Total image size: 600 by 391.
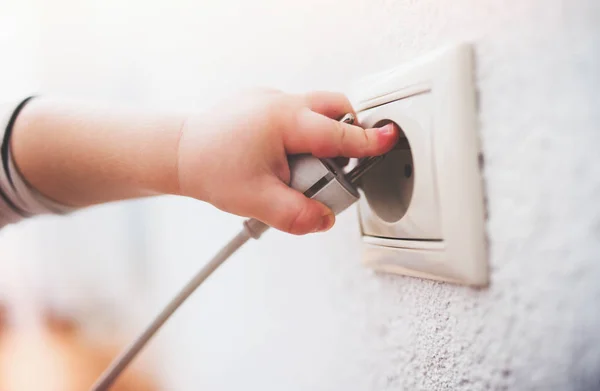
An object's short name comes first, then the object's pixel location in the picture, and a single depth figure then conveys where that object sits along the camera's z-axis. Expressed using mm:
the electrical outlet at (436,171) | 320
